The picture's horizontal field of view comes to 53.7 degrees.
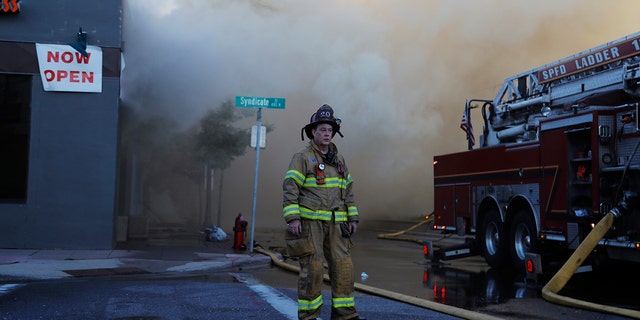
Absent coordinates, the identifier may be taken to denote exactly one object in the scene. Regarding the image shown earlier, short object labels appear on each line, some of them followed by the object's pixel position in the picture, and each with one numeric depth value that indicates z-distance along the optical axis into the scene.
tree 16.45
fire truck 7.20
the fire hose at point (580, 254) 6.57
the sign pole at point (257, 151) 10.40
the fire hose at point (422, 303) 5.29
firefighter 4.37
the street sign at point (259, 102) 10.30
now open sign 10.49
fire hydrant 11.40
